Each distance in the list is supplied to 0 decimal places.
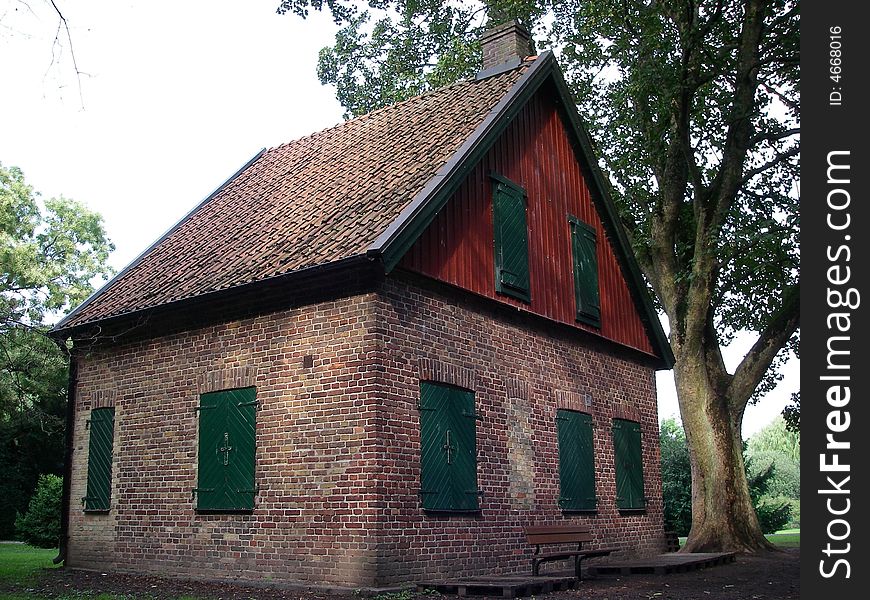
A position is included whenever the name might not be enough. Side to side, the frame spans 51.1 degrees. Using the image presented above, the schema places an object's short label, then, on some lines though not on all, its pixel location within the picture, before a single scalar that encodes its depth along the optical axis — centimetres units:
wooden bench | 1209
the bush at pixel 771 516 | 2808
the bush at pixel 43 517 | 2419
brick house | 1166
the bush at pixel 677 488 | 2595
